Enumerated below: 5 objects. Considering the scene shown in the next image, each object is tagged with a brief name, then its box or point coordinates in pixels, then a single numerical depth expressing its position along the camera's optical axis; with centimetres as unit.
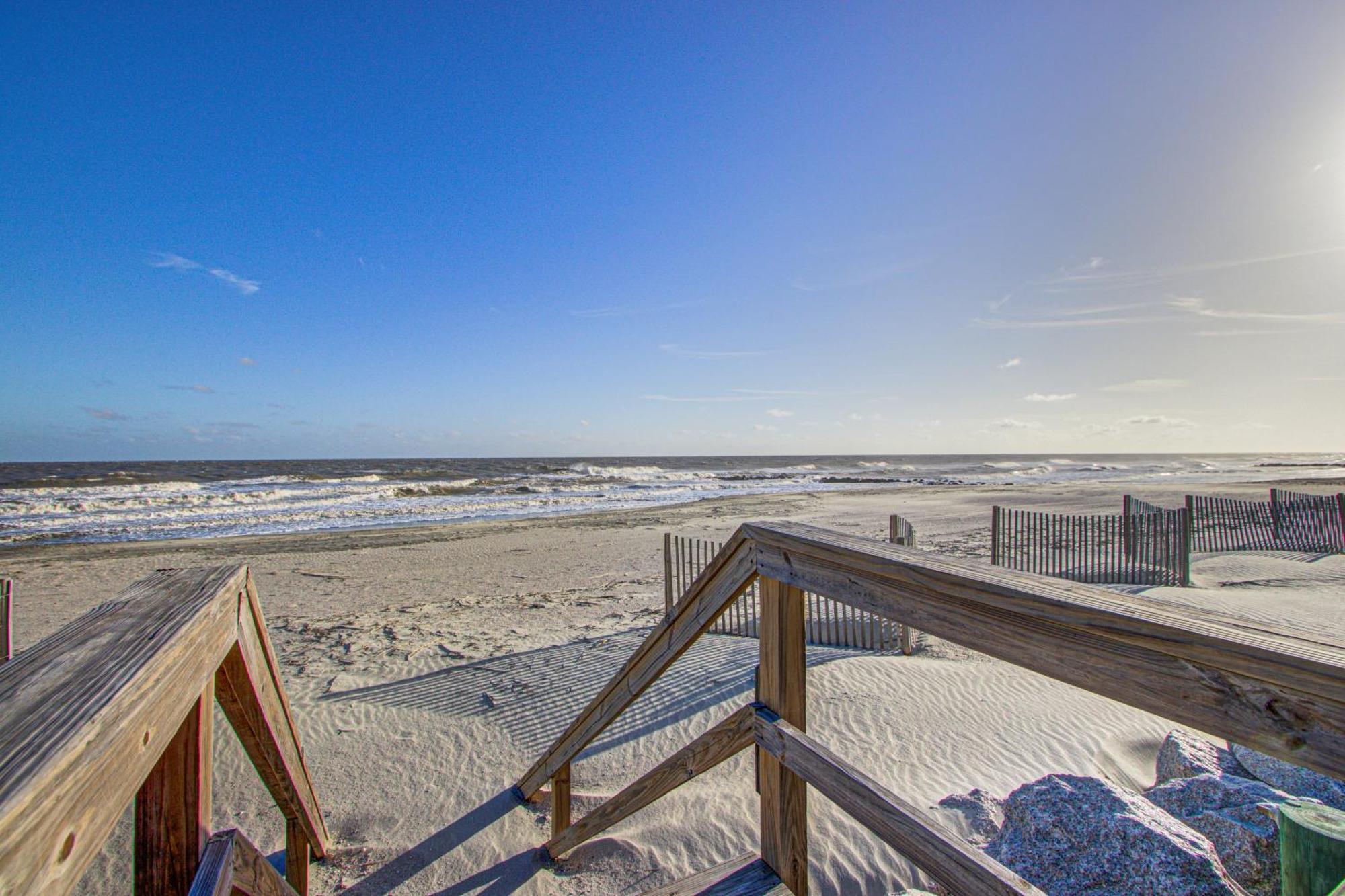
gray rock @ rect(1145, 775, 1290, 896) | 262
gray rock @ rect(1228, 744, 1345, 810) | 313
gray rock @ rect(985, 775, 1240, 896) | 241
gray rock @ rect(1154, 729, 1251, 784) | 344
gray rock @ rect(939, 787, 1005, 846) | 329
